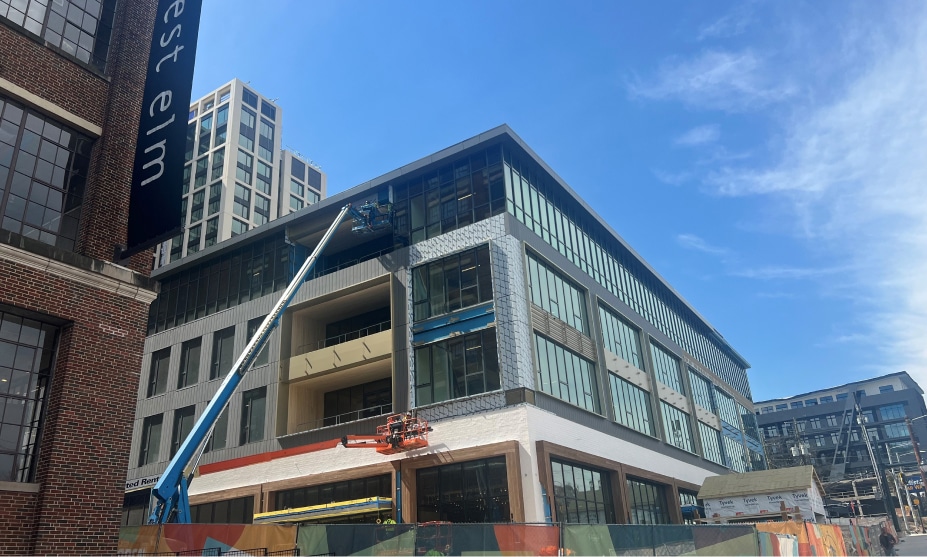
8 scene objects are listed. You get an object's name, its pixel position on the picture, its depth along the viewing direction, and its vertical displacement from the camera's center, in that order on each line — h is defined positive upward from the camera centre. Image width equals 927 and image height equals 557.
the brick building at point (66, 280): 13.42 +5.83
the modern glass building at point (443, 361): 30.67 +9.48
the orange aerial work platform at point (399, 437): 31.03 +4.81
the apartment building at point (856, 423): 107.75 +15.66
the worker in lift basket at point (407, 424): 31.38 +5.35
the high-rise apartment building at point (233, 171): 78.13 +45.00
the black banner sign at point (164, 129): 15.71 +9.99
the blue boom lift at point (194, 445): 24.39 +4.06
